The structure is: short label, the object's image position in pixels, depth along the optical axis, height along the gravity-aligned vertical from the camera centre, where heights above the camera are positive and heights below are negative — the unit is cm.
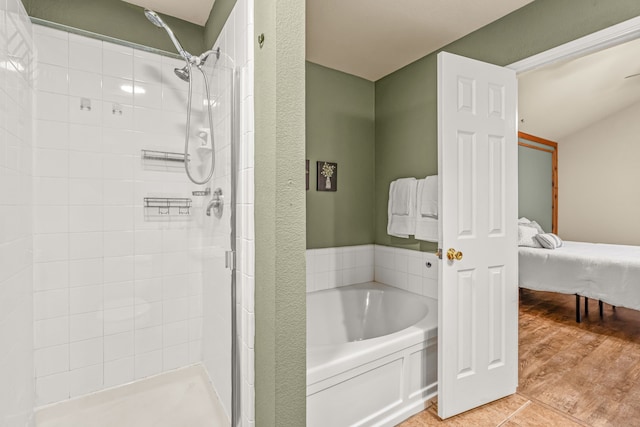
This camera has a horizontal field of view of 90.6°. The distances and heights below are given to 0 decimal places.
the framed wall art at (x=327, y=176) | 277 +33
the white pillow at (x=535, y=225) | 439 -18
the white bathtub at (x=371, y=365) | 155 -89
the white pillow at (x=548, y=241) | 379 -34
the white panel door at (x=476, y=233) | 185 -13
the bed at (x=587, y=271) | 304 -63
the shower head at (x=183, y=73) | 168 +75
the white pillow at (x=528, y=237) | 394 -31
